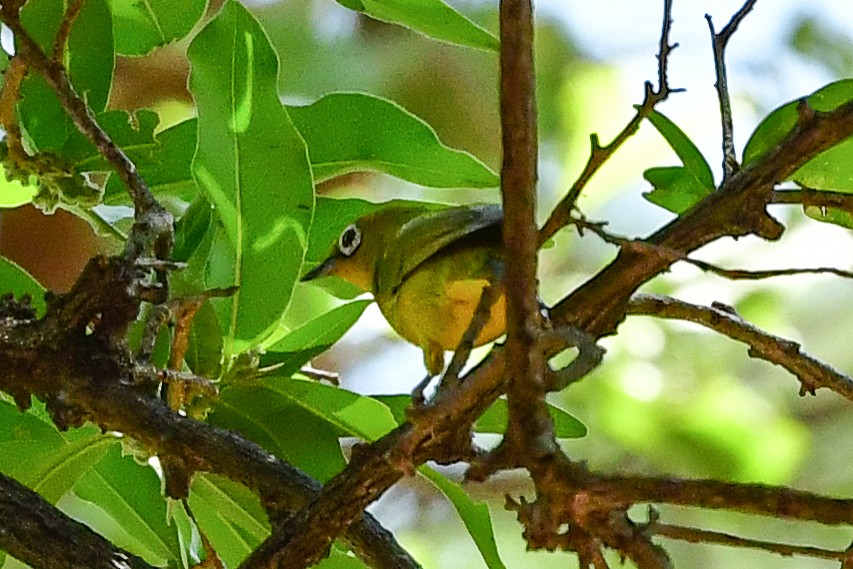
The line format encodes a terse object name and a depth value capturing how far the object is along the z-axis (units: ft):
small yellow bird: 12.70
